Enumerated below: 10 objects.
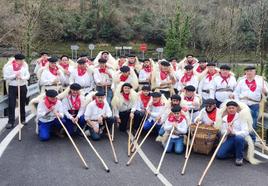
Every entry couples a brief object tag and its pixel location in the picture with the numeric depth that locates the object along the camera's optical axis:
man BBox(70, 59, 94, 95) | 7.91
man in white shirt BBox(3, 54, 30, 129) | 7.30
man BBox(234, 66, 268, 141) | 6.77
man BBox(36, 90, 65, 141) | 6.65
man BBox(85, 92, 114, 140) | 6.77
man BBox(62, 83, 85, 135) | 6.86
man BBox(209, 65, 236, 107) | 7.24
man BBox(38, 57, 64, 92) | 7.80
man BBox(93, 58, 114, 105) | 8.11
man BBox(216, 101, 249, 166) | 5.69
